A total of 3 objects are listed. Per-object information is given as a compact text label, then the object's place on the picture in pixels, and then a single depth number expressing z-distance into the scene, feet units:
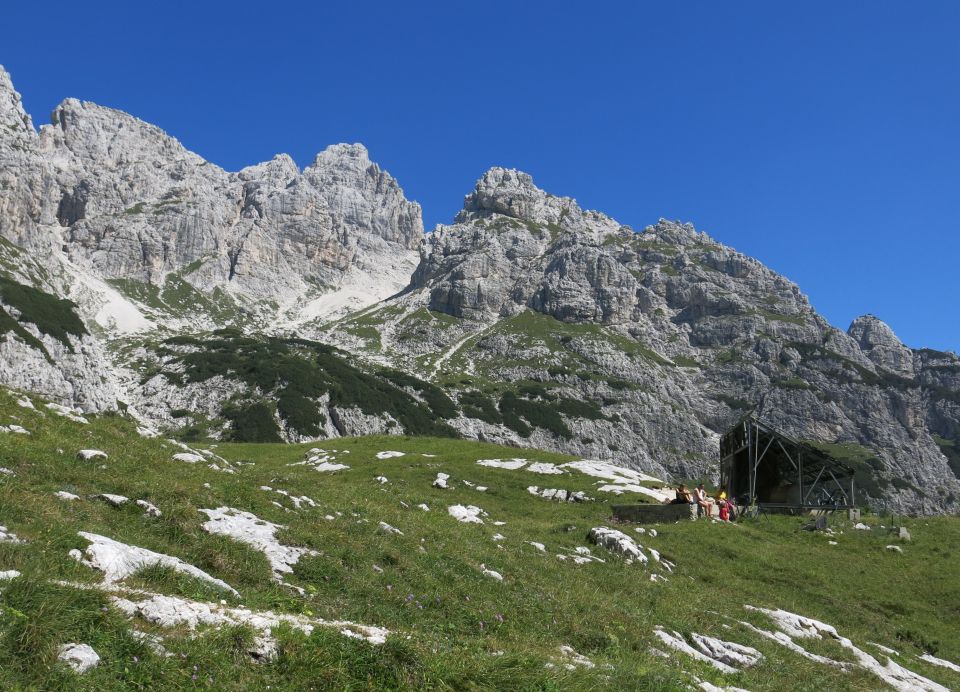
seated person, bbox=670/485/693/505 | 112.68
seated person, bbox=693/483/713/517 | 112.28
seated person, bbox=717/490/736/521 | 115.73
